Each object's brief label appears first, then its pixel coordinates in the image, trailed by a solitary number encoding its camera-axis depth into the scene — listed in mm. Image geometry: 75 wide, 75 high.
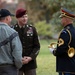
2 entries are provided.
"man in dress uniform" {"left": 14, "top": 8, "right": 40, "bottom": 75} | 11179
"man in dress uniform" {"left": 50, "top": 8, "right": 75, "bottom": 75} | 9728
